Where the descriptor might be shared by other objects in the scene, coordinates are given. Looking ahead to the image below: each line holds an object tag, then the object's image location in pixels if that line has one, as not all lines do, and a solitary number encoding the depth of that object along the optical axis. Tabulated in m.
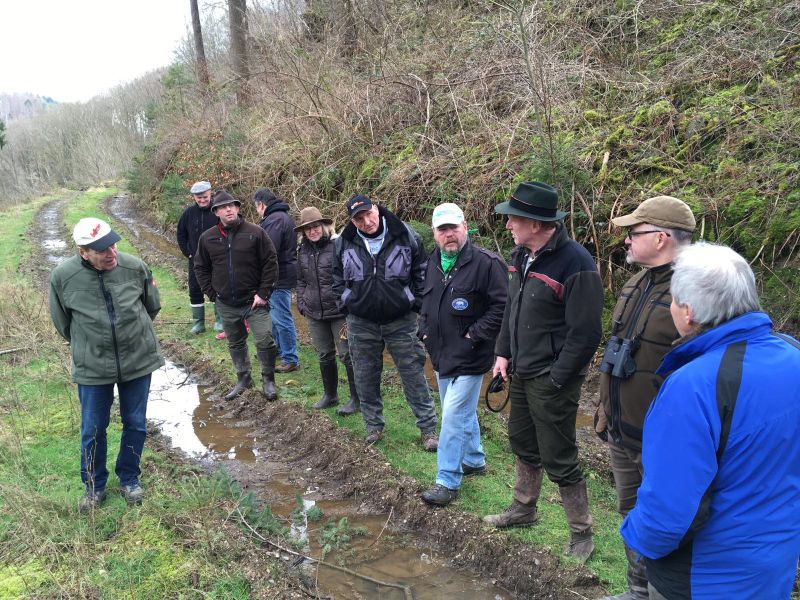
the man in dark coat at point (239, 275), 6.63
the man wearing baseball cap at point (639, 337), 3.02
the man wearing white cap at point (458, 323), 4.50
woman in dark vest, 6.42
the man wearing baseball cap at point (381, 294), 5.25
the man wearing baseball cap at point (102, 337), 4.49
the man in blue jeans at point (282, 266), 7.55
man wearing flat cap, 8.74
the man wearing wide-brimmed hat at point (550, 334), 3.59
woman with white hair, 1.97
